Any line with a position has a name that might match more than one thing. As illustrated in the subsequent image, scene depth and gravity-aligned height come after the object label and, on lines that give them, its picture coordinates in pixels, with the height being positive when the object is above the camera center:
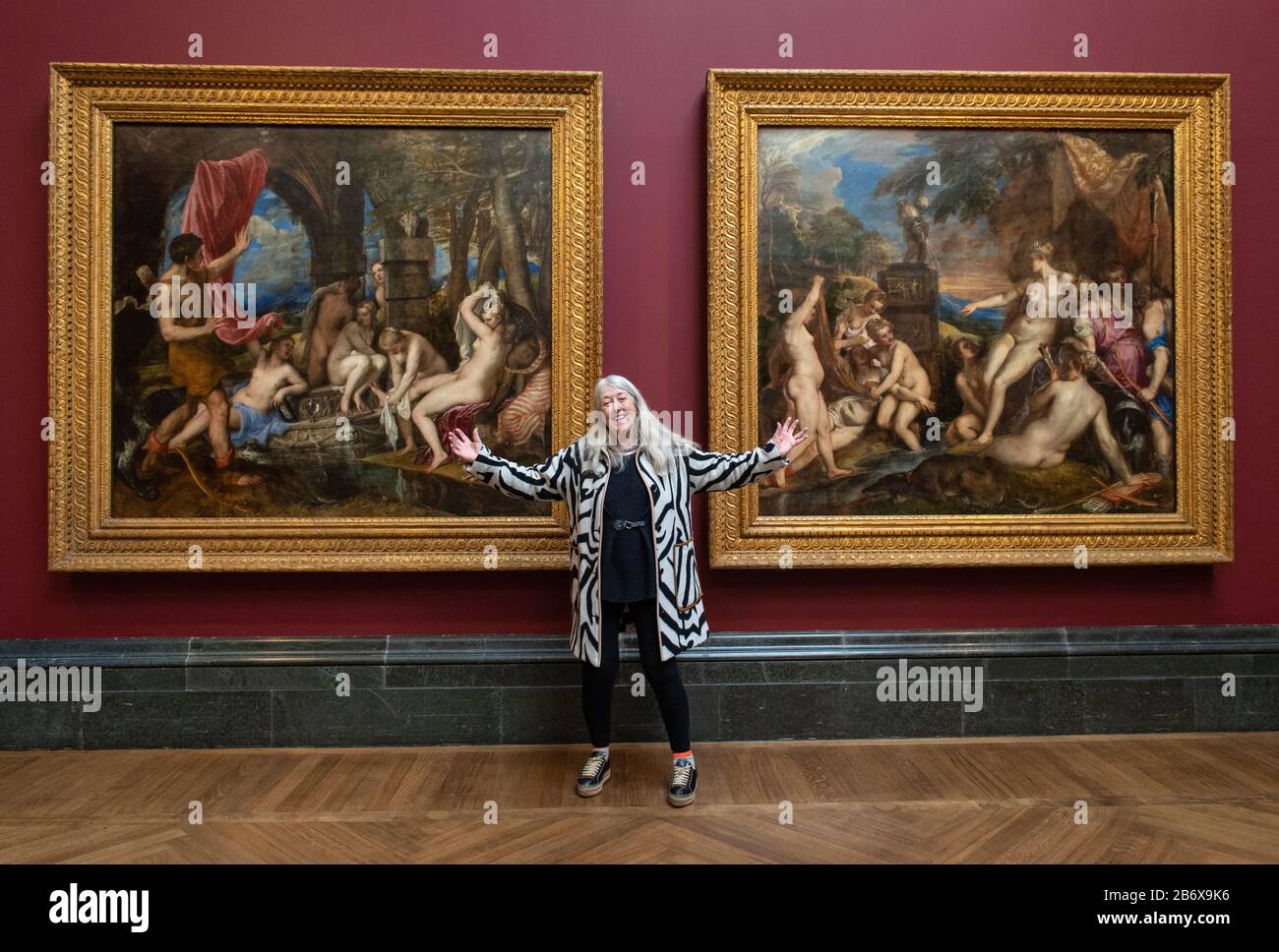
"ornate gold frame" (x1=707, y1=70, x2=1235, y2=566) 4.22 +1.01
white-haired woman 3.61 -0.23
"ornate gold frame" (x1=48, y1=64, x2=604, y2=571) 4.12 +1.08
